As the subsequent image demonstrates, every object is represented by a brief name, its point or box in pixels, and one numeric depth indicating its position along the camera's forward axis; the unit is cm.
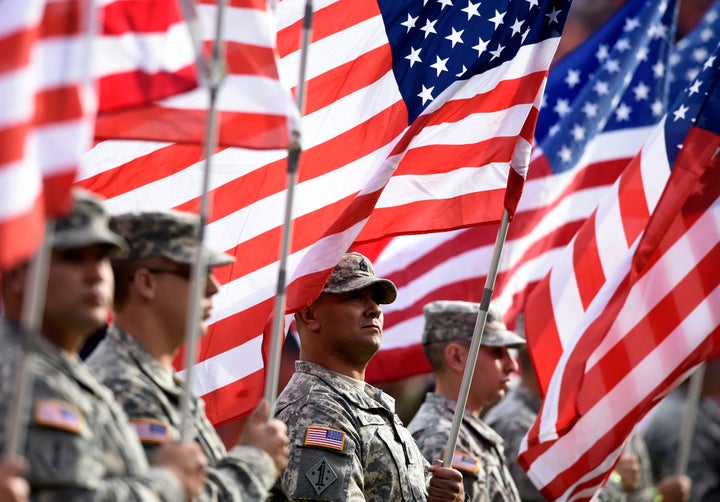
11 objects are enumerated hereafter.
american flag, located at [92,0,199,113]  1077
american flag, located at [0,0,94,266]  842
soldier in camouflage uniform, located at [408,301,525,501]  1825
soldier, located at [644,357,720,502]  2998
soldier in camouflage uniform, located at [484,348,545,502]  2237
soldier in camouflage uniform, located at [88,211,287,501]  1130
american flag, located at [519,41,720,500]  1766
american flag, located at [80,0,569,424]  1586
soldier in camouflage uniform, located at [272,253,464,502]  1411
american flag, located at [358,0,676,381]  2181
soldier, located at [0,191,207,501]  898
